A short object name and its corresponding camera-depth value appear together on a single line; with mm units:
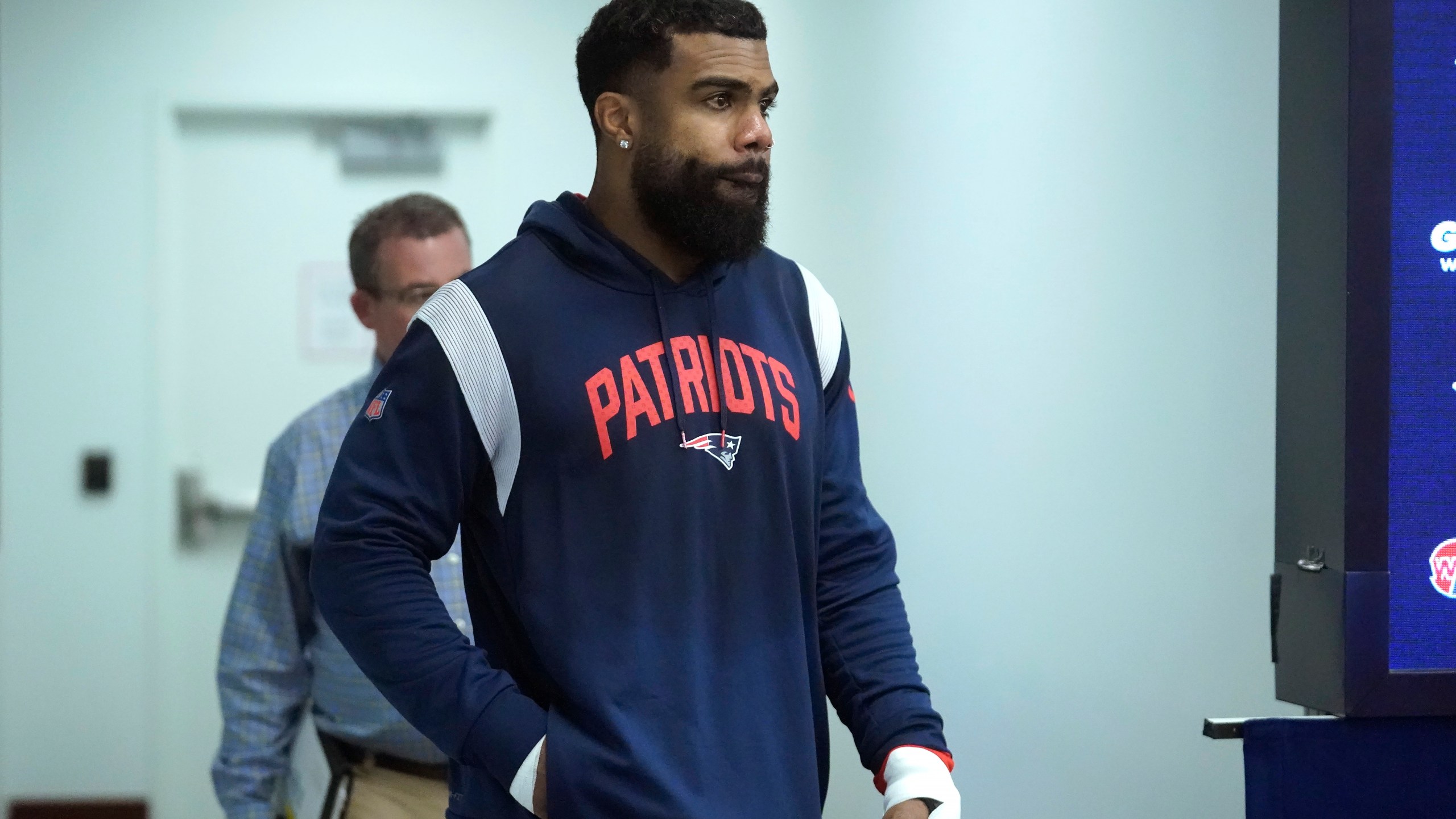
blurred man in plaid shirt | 4201
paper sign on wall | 7096
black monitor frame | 3526
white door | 7074
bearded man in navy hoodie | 3401
